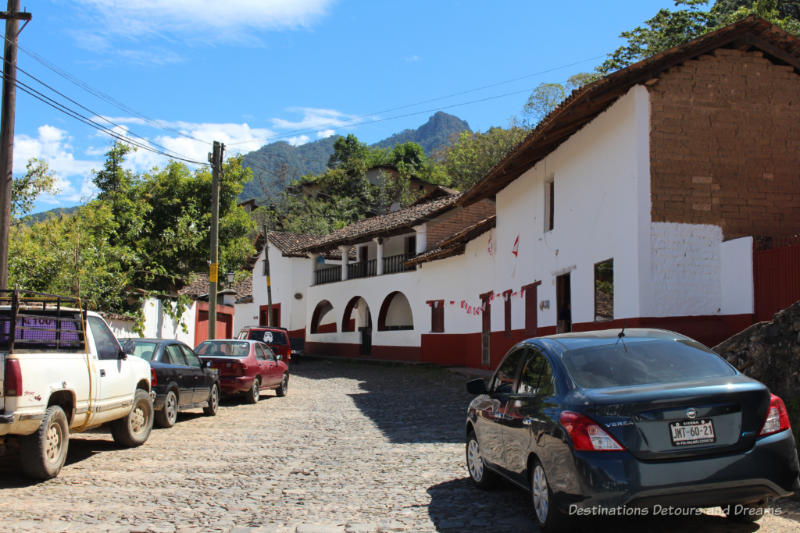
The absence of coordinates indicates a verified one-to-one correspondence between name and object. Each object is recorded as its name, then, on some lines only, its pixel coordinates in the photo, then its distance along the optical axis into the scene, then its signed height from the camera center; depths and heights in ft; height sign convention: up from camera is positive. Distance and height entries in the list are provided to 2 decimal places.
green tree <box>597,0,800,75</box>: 101.30 +42.78
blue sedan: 16.24 -2.76
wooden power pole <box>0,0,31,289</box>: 40.47 +11.15
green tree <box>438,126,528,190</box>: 175.63 +41.29
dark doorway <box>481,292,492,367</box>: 87.04 -1.64
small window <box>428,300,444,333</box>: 105.50 +0.22
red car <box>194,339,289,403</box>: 53.88 -3.63
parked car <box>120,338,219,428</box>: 39.81 -3.49
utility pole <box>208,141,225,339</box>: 76.84 +8.75
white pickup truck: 23.73 -2.39
